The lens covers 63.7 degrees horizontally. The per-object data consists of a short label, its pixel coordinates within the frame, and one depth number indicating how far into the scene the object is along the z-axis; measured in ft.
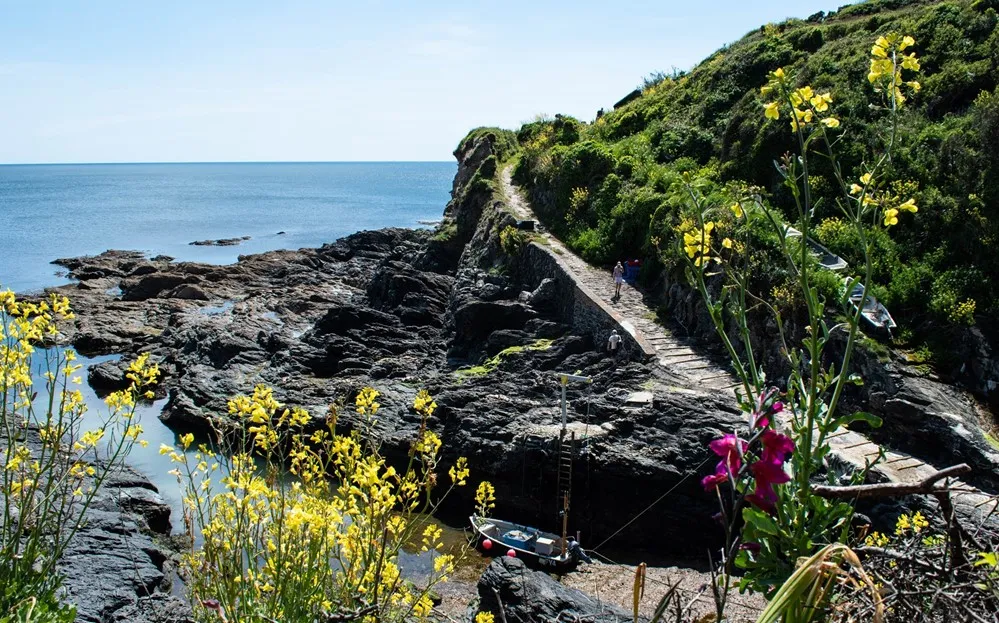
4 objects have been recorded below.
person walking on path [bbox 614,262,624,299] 72.64
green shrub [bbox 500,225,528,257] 94.63
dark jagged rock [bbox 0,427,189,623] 29.66
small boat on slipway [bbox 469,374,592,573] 48.75
